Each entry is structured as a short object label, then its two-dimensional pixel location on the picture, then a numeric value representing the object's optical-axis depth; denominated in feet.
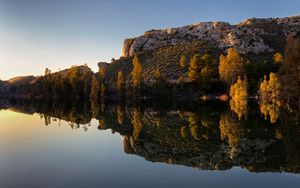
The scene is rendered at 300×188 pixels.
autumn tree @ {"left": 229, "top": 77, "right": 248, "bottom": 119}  181.36
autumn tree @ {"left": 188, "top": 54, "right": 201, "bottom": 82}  238.84
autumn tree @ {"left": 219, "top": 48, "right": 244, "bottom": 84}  214.75
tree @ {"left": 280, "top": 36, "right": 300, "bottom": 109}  127.02
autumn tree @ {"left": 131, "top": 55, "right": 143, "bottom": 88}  238.00
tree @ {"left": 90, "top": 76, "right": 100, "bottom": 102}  243.03
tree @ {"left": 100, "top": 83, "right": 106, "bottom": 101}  242.12
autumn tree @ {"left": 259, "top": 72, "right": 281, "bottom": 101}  174.42
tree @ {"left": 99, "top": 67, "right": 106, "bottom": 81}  275.03
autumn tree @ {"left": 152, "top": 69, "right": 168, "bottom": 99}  229.81
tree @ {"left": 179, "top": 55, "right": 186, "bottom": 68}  291.80
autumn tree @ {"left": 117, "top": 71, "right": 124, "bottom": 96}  240.94
